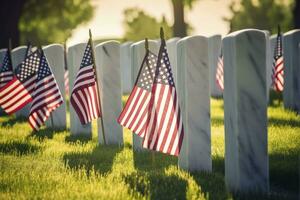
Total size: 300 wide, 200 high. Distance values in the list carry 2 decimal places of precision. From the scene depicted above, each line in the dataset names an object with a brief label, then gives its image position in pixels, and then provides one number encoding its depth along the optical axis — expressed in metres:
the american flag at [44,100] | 16.44
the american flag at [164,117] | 10.96
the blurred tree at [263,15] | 111.90
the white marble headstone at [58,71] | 18.48
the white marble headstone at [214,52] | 26.87
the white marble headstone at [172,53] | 14.63
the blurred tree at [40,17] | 41.50
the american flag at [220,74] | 21.20
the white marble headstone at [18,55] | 22.70
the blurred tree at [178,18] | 40.20
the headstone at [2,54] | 23.60
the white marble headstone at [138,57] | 13.90
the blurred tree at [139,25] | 174.15
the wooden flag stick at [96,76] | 14.71
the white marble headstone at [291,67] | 19.63
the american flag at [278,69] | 20.72
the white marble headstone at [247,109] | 9.21
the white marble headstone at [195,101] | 11.14
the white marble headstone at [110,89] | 15.00
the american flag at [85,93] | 14.52
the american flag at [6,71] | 19.60
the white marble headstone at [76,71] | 16.81
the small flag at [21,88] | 17.93
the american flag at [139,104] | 11.90
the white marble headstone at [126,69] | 30.14
